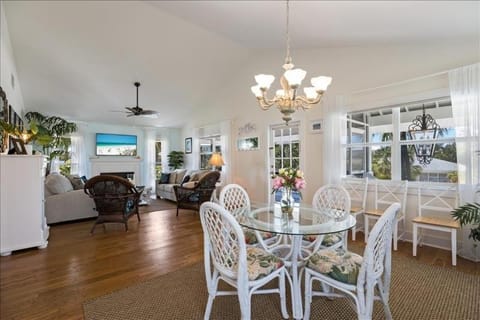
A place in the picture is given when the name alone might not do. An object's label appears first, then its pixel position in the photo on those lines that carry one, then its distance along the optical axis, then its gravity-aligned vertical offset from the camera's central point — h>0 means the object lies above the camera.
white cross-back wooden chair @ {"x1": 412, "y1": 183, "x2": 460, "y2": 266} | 2.79 -0.64
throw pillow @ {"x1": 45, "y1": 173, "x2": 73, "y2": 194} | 4.42 -0.40
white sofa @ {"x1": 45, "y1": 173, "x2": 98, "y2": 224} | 4.38 -0.74
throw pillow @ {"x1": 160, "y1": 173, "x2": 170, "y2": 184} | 7.44 -0.50
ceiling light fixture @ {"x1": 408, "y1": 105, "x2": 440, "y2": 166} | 3.39 +0.38
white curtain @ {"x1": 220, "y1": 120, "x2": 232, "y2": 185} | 6.45 +0.26
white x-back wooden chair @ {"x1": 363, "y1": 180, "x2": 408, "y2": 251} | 3.43 -0.57
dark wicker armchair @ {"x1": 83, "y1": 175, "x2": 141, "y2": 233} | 3.95 -0.56
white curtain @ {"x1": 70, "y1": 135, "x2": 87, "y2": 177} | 7.34 +0.21
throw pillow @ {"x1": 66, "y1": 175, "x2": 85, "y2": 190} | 5.13 -0.44
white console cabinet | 2.97 -0.51
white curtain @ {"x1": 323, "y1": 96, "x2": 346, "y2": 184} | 4.07 +0.33
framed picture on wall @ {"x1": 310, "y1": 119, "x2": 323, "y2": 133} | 4.49 +0.66
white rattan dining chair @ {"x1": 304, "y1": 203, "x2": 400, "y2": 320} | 1.48 -0.75
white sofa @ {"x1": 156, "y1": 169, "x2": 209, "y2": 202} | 6.59 -0.56
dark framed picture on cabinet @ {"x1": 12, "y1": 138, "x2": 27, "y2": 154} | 3.14 +0.23
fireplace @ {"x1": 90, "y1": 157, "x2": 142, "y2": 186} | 7.65 -0.15
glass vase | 2.24 -0.40
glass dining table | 1.80 -0.52
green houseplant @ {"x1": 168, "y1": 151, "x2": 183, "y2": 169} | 8.51 +0.10
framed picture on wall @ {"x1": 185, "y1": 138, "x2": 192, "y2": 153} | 8.30 +0.59
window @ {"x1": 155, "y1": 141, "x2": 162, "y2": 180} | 8.89 +0.15
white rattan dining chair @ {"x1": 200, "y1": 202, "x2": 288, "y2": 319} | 1.54 -0.74
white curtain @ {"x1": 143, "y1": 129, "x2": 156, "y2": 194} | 8.63 +0.15
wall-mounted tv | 7.78 +0.61
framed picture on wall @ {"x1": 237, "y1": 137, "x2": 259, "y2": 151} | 5.83 +0.44
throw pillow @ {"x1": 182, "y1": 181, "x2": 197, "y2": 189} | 5.97 -0.57
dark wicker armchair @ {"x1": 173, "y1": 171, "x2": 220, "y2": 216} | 5.03 -0.67
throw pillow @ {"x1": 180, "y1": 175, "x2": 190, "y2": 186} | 6.56 -0.48
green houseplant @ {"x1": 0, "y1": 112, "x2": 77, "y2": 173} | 6.02 +0.88
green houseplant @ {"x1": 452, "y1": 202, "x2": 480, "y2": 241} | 2.51 -0.60
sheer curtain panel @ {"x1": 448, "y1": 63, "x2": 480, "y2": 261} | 2.77 +0.34
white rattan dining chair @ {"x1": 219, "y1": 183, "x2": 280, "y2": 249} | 2.37 -0.52
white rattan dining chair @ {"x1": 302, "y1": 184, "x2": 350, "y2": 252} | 2.26 -0.52
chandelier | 2.22 +0.73
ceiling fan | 5.04 +1.07
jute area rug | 1.86 -1.19
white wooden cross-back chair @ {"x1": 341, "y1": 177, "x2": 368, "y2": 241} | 3.81 -0.50
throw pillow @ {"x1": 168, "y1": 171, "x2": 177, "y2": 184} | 7.37 -0.50
